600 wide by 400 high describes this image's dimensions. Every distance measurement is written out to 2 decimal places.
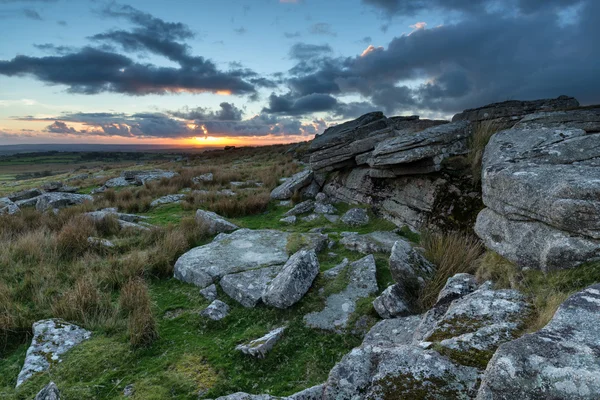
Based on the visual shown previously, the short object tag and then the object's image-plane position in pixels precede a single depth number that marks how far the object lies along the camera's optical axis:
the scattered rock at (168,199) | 14.22
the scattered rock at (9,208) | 12.39
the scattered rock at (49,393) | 3.41
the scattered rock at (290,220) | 10.34
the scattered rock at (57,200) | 13.67
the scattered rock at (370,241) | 7.17
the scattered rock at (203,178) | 19.08
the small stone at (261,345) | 4.20
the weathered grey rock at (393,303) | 4.63
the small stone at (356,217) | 9.57
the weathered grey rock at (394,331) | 4.04
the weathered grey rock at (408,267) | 5.06
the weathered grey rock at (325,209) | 10.88
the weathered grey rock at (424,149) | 8.63
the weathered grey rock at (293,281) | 5.22
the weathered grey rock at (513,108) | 10.53
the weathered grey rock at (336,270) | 6.02
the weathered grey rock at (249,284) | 5.53
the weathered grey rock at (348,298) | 4.83
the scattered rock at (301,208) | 11.19
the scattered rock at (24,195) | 17.33
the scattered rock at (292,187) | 13.37
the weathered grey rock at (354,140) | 11.56
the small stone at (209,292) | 5.84
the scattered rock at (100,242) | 8.16
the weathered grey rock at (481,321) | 2.84
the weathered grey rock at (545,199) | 3.65
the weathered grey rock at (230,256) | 6.50
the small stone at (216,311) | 5.18
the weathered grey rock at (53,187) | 19.58
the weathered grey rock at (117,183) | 20.02
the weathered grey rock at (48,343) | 4.11
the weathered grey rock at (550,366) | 1.98
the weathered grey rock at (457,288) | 4.15
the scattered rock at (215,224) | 9.40
